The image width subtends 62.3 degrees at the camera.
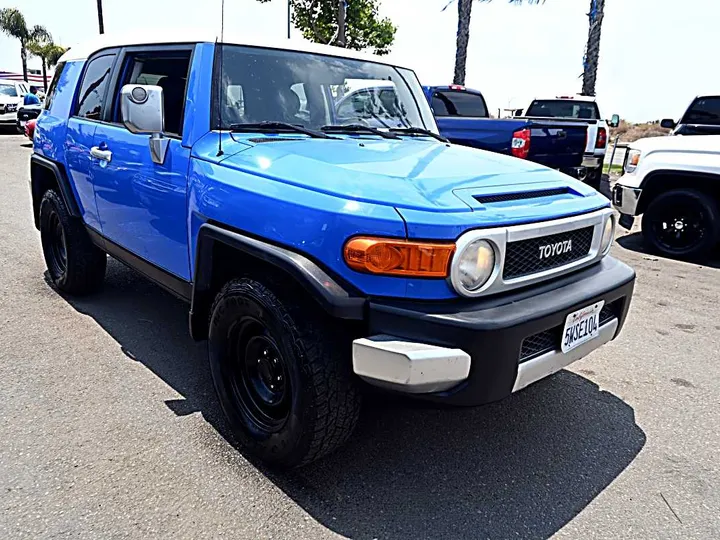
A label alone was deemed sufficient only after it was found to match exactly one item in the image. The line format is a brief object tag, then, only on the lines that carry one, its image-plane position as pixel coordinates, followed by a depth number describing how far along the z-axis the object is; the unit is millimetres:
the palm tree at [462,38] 15430
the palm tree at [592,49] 14047
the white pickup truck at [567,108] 12047
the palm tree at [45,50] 54906
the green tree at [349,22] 23062
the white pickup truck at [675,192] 6402
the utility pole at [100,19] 24928
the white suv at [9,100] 20438
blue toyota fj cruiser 2203
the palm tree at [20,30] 50375
